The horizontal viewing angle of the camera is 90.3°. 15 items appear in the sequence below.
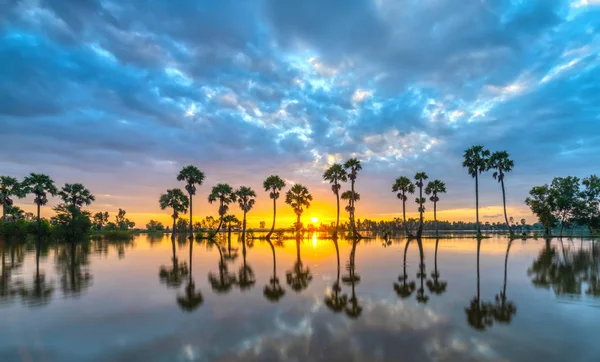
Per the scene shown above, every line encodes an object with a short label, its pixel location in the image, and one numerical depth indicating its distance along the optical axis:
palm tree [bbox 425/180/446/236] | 77.25
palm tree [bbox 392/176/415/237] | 76.81
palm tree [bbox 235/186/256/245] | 82.94
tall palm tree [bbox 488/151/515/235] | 67.44
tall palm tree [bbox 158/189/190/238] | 90.69
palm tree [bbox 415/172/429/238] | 75.61
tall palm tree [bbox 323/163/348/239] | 71.38
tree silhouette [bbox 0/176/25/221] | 66.12
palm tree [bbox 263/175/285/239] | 74.94
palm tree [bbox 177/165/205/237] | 75.38
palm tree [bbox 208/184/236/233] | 79.81
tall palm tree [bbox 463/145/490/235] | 68.23
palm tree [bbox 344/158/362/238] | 69.94
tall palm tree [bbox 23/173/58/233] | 65.50
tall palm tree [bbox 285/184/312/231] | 77.75
